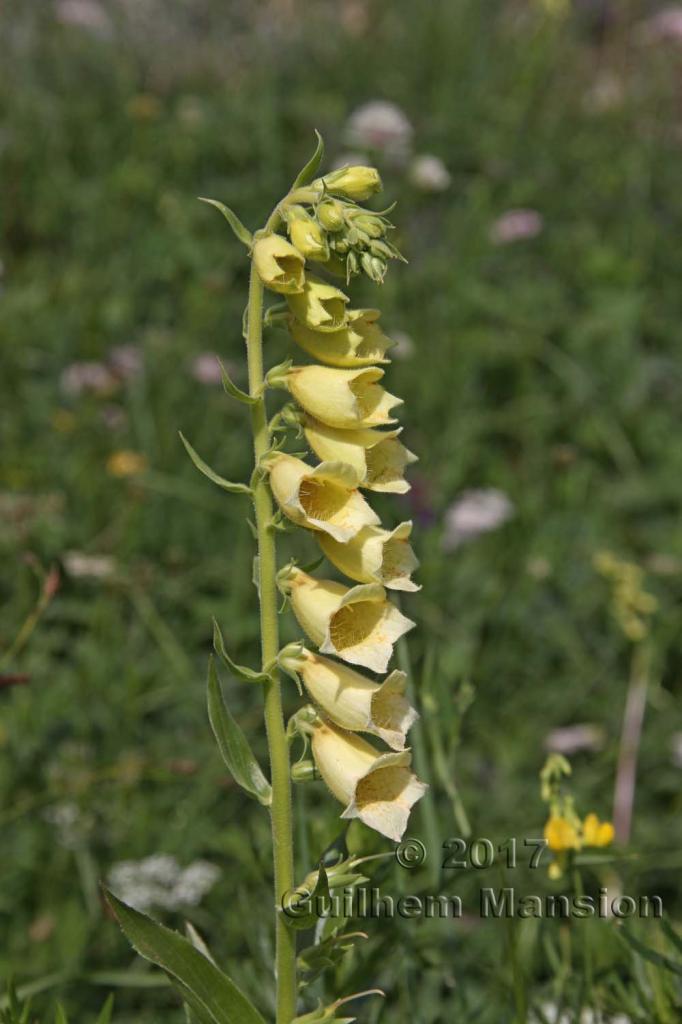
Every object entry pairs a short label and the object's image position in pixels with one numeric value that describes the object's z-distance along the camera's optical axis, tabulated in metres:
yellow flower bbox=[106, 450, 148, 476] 3.17
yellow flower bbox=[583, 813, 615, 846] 1.81
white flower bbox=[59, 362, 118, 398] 3.47
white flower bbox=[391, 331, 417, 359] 3.47
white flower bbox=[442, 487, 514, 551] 3.33
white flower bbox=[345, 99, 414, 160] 4.16
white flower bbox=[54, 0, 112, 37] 5.58
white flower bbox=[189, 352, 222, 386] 3.61
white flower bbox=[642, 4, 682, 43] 5.59
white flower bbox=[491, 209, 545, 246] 4.33
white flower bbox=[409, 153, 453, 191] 4.13
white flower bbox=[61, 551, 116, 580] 2.84
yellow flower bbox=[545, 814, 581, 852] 1.74
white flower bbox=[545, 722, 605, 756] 2.91
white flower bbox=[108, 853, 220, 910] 2.17
